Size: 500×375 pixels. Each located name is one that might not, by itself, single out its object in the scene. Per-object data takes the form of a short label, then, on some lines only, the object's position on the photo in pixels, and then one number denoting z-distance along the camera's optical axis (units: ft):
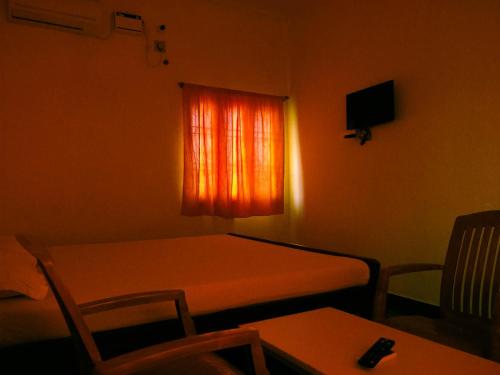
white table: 3.43
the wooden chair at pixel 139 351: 2.98
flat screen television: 10.63
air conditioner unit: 10.58
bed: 4.58
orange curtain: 12.96
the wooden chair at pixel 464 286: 5.05
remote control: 3.44
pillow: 4.64
